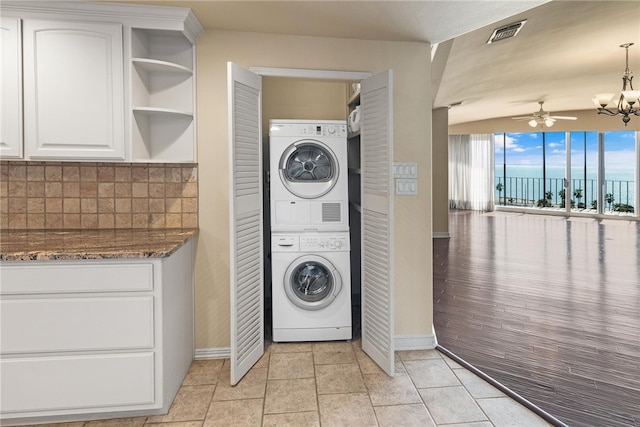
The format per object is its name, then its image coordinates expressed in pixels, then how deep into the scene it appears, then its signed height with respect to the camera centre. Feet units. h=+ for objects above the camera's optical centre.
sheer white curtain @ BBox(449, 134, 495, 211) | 41.09 +4.18
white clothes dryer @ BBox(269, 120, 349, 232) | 10.05 +0.94
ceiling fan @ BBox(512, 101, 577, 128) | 27.45 +6.63
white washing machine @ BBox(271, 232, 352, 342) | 10.06 -2.07
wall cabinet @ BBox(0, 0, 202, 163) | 7.65 +2.77
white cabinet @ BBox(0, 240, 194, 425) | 6.47 -2.14
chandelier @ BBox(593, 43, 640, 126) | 17.11 +5.09
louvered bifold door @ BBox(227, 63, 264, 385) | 8.04 -0.19
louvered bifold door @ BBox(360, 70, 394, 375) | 8.38 -0.18
